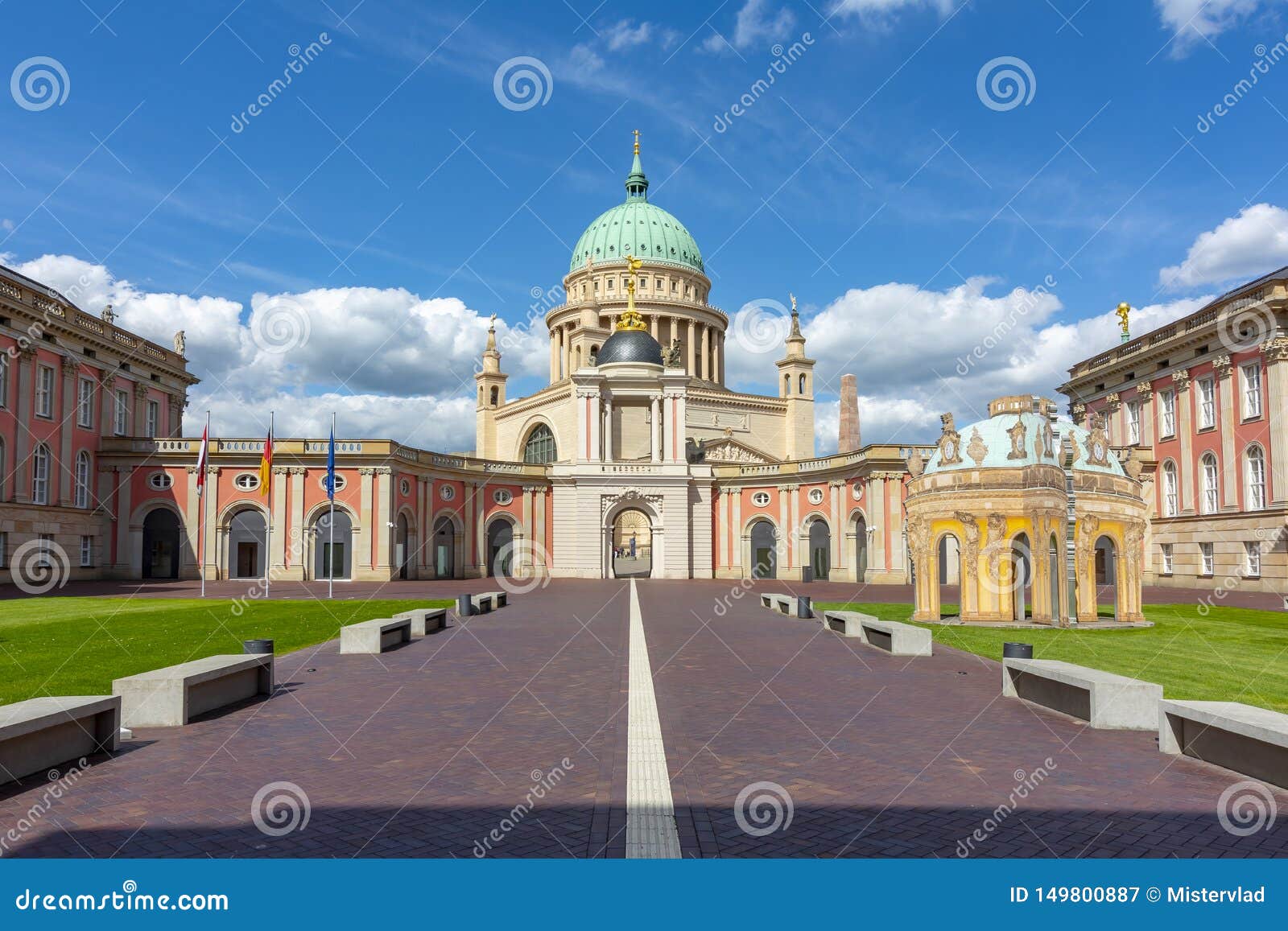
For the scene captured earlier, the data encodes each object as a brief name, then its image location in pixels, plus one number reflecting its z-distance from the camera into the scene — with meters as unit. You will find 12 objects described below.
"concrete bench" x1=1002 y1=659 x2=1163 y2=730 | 11.23
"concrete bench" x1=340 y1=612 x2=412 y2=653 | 18.83
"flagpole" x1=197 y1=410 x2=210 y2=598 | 49.96
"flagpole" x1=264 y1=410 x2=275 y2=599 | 46.94
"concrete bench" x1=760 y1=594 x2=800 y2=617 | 30.05
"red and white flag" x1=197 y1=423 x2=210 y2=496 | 40.22
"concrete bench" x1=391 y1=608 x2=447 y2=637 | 22.55
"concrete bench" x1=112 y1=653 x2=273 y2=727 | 11.31
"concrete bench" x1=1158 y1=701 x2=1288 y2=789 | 8.53
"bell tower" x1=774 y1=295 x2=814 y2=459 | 85.75
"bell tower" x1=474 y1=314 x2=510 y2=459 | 91.94
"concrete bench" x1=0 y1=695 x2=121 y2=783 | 8.52
